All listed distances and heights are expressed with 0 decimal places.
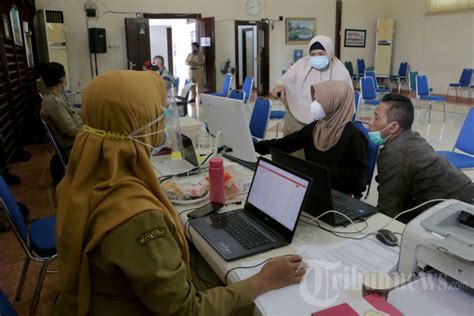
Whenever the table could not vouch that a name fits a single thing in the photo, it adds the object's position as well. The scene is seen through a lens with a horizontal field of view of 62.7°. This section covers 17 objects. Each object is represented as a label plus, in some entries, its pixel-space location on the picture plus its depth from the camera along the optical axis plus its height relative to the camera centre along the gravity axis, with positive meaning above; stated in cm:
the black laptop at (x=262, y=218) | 131 -58
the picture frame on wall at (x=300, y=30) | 1030 +77
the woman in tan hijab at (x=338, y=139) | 206 -43
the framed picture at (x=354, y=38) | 1095 +58
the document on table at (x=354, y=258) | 118 -63
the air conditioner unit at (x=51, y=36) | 764 +49
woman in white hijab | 301 -14
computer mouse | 134 -61
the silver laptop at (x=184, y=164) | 219 -59
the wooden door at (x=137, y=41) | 836 +41
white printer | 93 -45
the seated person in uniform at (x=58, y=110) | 318 -39
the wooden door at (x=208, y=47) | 905 +30
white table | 125 -62
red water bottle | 166 -51
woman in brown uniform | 91 -38
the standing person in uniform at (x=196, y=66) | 934 -14
